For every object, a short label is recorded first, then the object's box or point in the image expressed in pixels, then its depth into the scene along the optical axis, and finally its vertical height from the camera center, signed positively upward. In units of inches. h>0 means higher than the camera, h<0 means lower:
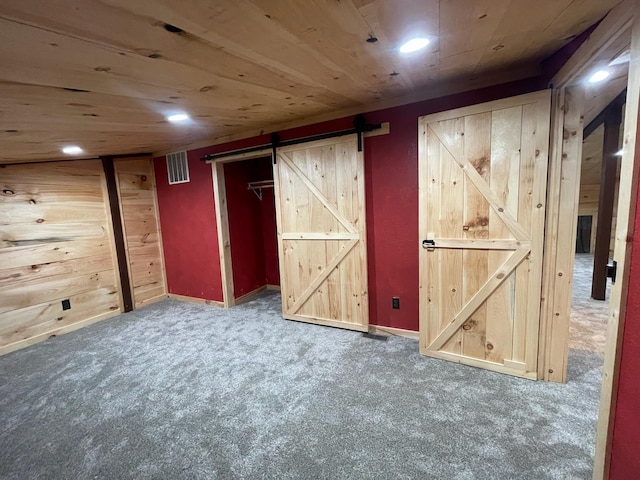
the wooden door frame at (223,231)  149.8 -11.0
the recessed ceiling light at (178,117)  94.9 +32.1
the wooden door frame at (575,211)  41.2 -3.2
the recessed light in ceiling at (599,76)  71.1 +30.5
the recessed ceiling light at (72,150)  115.8 +28.3
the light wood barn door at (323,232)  115.2 -11.0
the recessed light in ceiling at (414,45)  60.6 +34.1
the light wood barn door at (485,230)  78.4 -9.0
